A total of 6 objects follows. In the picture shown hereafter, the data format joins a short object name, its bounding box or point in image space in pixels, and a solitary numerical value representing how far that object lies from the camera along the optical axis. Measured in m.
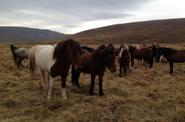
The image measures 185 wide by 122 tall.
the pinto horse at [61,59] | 4.27
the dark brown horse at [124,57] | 7.49
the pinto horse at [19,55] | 8.83
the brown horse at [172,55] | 7.89
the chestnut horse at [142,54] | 9.15
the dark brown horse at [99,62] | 4.51
